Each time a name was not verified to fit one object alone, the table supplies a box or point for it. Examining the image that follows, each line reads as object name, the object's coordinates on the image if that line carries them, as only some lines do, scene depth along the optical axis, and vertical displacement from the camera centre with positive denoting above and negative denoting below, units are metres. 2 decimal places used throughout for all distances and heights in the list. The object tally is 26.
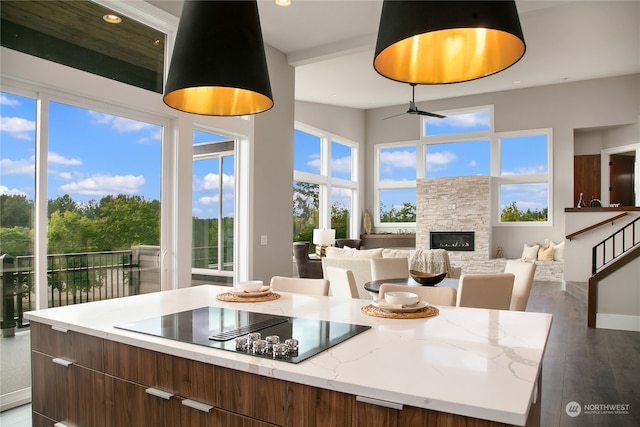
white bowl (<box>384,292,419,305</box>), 1.95 -0.38
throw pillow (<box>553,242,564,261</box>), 9.24 -0.80
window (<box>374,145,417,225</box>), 11.65 +0.81
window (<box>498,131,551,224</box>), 9.84 +0.87
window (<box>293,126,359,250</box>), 9.82 +0.73
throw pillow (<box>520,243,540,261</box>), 9.41 -0.84
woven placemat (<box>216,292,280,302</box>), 2.27 -0.45
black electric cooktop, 1.47 -0.44
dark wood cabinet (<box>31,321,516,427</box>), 1.17 -0.59
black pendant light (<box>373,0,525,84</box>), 1.17 +0.57
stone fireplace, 10.02 +0.06
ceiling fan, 7.39 +1.79
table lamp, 8.73 -0.47
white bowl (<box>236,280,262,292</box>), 2.39 -0.40
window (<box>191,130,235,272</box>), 4.65 +0.14
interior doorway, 9.52 +0.81
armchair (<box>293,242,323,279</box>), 7.40 -0.86
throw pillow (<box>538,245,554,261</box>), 9.26 -0.84
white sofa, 5.77 -0.64
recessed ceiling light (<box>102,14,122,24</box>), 3.68 +1.68
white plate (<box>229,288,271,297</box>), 2.34 -0.43
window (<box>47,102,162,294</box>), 3.33 +0.10
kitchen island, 1.09 -0.46
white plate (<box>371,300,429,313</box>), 1.91 -0.42
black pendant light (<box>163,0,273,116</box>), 1.67 +0.65
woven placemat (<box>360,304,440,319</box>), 1.85 -0.44
